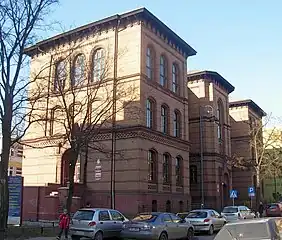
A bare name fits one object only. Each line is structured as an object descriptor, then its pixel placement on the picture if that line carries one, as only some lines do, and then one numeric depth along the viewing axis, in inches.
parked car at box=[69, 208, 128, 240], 768.3
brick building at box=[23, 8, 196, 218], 1293.1
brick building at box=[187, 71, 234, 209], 1833.2
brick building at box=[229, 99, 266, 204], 2300.7
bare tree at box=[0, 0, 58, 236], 844.0
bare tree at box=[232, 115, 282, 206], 1859.0
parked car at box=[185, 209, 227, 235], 994.7
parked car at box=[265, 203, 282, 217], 1647.4
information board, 978.7
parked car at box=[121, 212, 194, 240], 738.2
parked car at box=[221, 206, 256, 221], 1307.8
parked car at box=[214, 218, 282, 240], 387.5
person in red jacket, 802.2
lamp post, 1748.4
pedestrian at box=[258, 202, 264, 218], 1779.0
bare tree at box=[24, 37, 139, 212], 1060.5
